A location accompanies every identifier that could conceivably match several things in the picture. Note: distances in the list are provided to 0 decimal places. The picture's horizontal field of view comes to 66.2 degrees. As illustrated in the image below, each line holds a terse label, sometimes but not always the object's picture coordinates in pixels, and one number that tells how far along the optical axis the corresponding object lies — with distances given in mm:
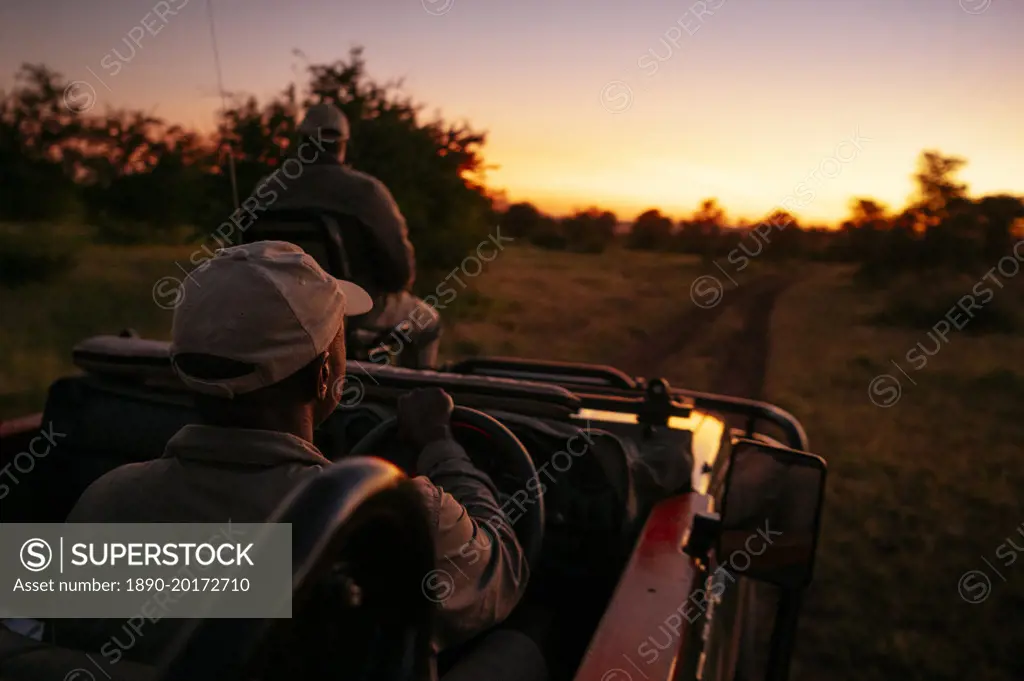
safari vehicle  778
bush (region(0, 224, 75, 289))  11266
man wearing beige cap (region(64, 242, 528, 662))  1137
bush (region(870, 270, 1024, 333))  19469
